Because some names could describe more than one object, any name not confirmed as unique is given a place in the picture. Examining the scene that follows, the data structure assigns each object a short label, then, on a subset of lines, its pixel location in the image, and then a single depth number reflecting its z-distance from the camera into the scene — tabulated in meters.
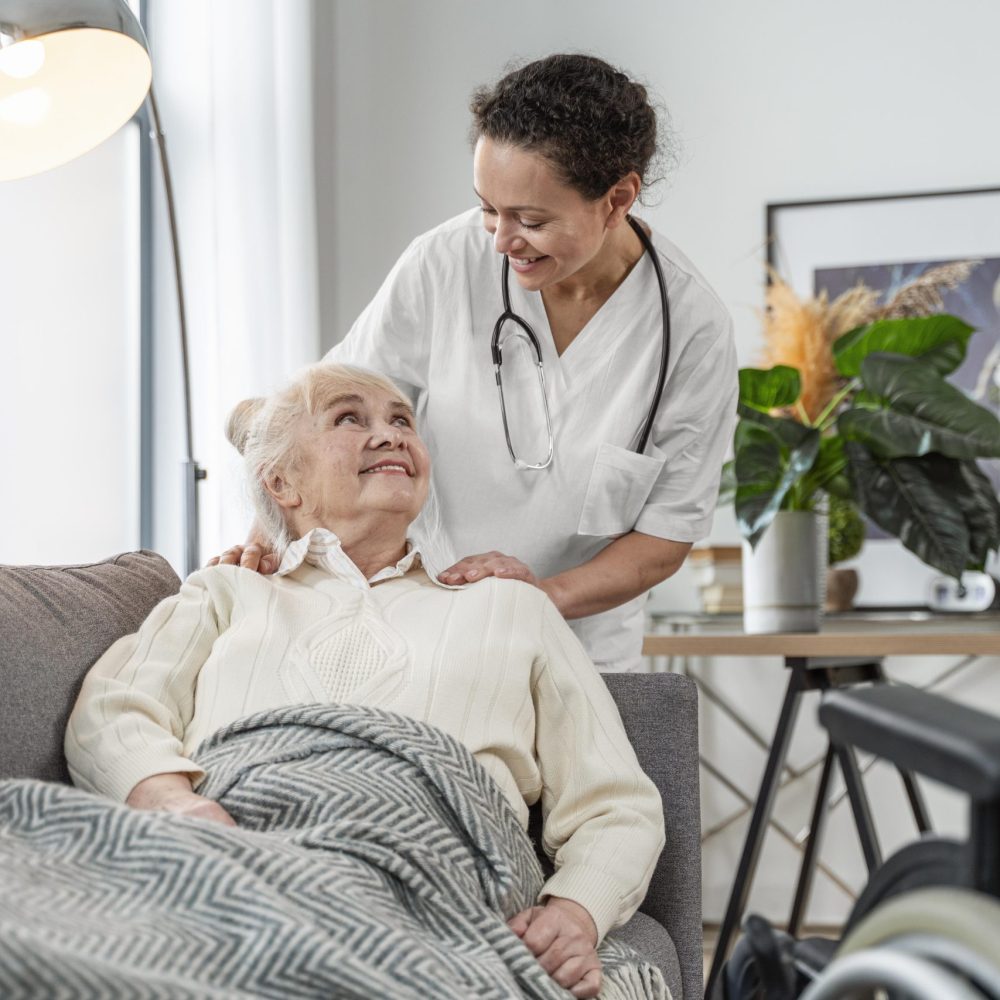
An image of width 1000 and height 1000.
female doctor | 1.85
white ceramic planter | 2.62
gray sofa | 1.33
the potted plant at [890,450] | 2.62
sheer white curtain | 2.75
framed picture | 3.15
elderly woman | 1.30
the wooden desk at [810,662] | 2.49
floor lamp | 1.38
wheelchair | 0.59
